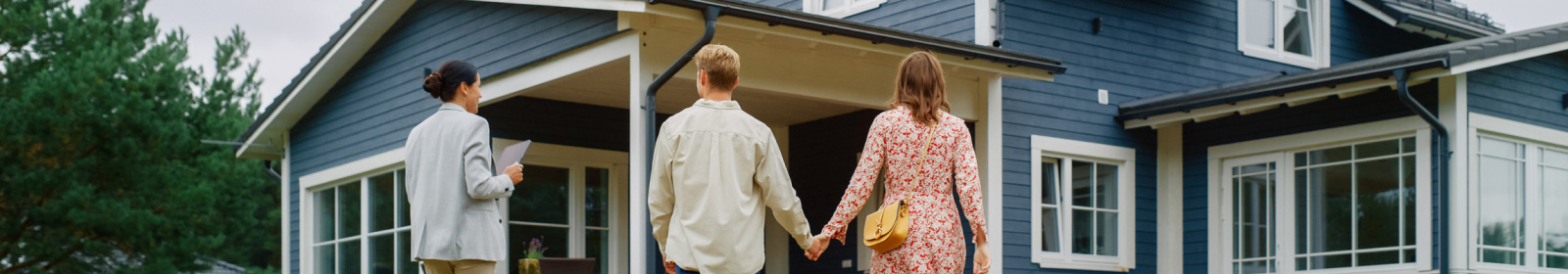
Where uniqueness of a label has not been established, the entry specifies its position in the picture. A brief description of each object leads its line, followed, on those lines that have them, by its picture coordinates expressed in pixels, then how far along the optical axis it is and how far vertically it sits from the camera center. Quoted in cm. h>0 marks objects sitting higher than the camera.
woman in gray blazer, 442 -6
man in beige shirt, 427 -3
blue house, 931 +35
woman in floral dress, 478 -1
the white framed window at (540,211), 1091 -29
